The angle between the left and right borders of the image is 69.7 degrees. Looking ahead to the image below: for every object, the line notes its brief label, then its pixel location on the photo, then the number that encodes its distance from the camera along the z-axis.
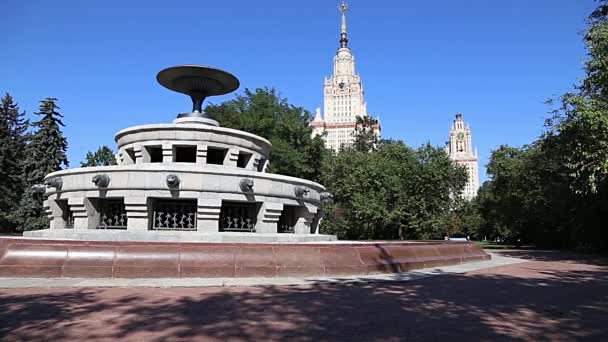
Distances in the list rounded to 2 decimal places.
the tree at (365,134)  72.24
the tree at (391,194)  41.00
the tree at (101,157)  50.19
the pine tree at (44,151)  35.68
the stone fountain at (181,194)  13.54
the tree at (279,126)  40.19
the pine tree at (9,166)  36.28
